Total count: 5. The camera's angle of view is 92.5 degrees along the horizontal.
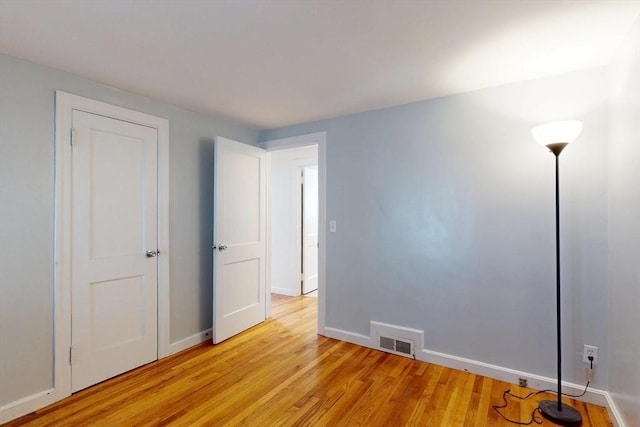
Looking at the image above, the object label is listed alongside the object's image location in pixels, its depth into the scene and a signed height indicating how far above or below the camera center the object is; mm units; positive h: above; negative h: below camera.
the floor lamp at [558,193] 1804 +140
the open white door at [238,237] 3020 -240
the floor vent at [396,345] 2695 -1173
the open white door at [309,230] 4914 -245
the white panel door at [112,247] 2189 -255
